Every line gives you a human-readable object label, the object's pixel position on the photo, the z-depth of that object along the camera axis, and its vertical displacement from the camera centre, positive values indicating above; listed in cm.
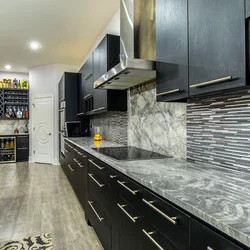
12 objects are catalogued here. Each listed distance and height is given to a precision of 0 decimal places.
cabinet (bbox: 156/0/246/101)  96 +43
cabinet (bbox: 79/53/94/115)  364 +73
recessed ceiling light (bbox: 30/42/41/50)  454 +177
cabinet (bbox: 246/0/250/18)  89 +49
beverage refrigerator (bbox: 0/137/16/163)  642 -65
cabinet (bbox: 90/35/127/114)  280 +80
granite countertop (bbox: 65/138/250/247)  68 -28
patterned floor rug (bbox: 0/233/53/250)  203 -112
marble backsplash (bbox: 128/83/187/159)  189 +3
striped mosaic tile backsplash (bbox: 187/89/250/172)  128 -2
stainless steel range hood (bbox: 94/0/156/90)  208 +90
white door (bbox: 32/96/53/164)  630 -2
